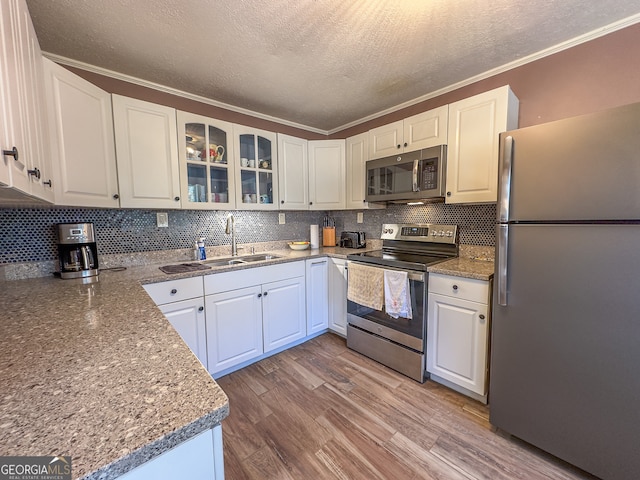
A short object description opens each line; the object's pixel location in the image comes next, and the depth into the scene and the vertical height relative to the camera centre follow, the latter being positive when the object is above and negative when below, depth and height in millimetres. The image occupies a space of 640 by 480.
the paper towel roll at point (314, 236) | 3031 -162
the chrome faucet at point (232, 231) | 2469 -74
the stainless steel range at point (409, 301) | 1935 -655
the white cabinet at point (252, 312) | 1975 -742
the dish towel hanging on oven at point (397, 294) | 1947 -552
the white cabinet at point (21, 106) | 736 +420
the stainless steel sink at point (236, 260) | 2369 -342
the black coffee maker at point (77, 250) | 1649 -162
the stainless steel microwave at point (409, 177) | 2039 +375
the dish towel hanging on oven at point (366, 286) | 2105 -542
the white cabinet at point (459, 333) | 1664 -757
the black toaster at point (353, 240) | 2887 -203
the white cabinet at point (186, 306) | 1726 -564
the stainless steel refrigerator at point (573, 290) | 1099 -332
